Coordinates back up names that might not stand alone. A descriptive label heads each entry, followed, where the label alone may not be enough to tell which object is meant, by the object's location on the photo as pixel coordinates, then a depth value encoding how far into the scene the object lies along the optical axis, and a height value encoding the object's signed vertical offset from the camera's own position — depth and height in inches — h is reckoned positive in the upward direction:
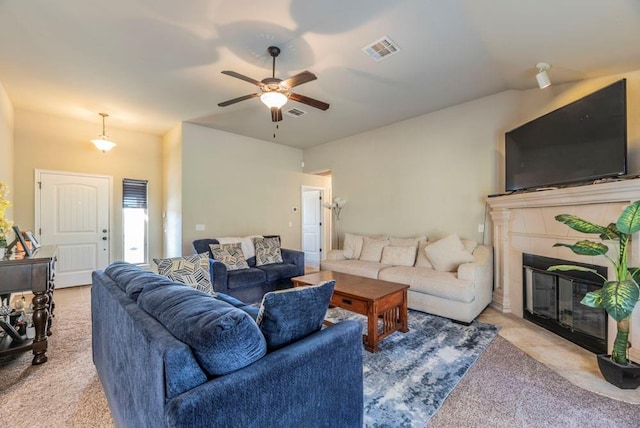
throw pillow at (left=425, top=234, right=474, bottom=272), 143.6 -20.9
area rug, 70.4 -48.9
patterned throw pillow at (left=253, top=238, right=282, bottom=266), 178.9 -23.7
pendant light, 179.8 +46.5
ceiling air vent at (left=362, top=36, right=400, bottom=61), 106.0 +64.4
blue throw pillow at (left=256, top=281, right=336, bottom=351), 46.5 -17.0
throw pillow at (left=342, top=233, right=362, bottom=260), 194.6 -22.7
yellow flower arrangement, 87.7 -2.0
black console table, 85.3 -21.1
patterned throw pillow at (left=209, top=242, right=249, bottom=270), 160.9 -23.5
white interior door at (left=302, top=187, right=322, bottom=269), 286.5 -10.8
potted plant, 76.7 -22.2
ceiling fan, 100.2 +47.8
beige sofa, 127.1 -30.0
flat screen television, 96.7 +27.8
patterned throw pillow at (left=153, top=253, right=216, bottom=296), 105.3 -21.2
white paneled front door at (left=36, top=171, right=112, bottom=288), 185.0 -3.3
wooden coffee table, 102.0 -33.5
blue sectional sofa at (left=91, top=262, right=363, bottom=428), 35.0 -22.1
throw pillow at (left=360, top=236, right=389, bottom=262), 183.9 -23.4
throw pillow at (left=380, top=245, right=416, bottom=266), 167.6 -25.5
